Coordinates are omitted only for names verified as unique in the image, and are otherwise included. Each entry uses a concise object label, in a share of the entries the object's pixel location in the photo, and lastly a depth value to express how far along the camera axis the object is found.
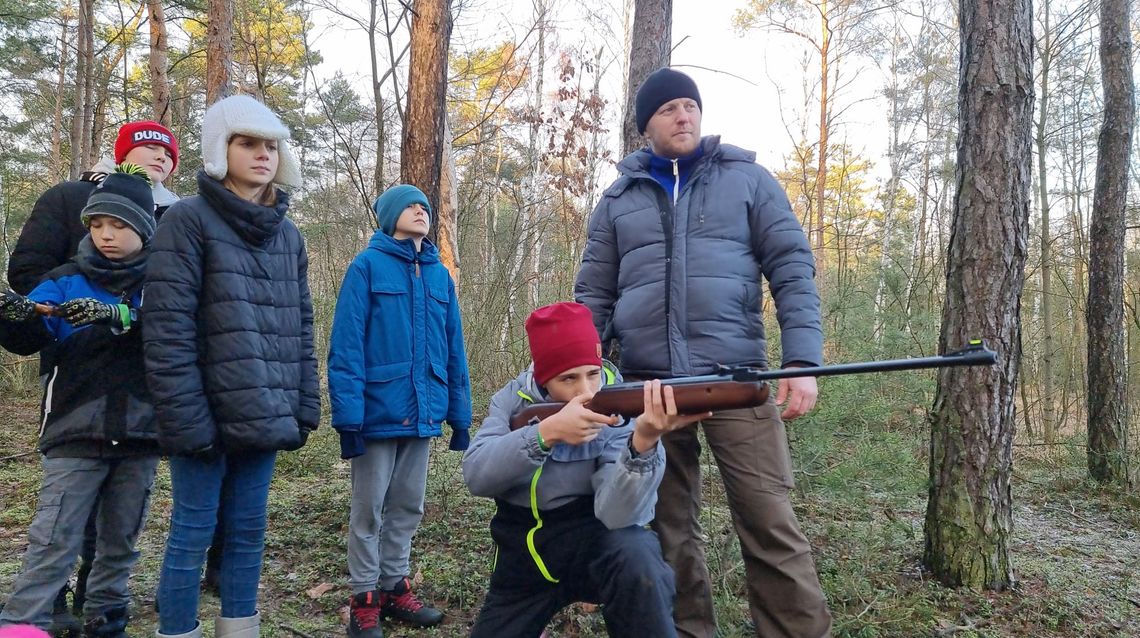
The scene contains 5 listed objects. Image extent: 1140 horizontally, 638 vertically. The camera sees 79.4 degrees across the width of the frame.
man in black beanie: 2.51
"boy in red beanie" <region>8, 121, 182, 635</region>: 3.00
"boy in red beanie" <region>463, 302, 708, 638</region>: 2.08
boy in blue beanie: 3.04
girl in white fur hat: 2.43
